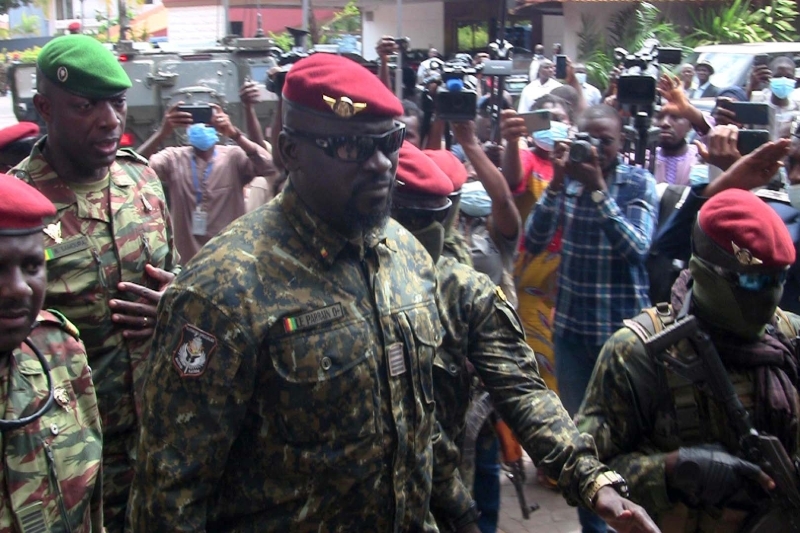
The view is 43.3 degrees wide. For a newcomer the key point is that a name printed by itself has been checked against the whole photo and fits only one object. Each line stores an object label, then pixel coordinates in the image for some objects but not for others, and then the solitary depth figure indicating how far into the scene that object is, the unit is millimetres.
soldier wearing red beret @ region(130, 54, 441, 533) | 2123
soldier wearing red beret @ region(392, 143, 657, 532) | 2449
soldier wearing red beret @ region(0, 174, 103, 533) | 2291
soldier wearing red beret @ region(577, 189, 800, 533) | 2734
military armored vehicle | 9789
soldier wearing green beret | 3264
